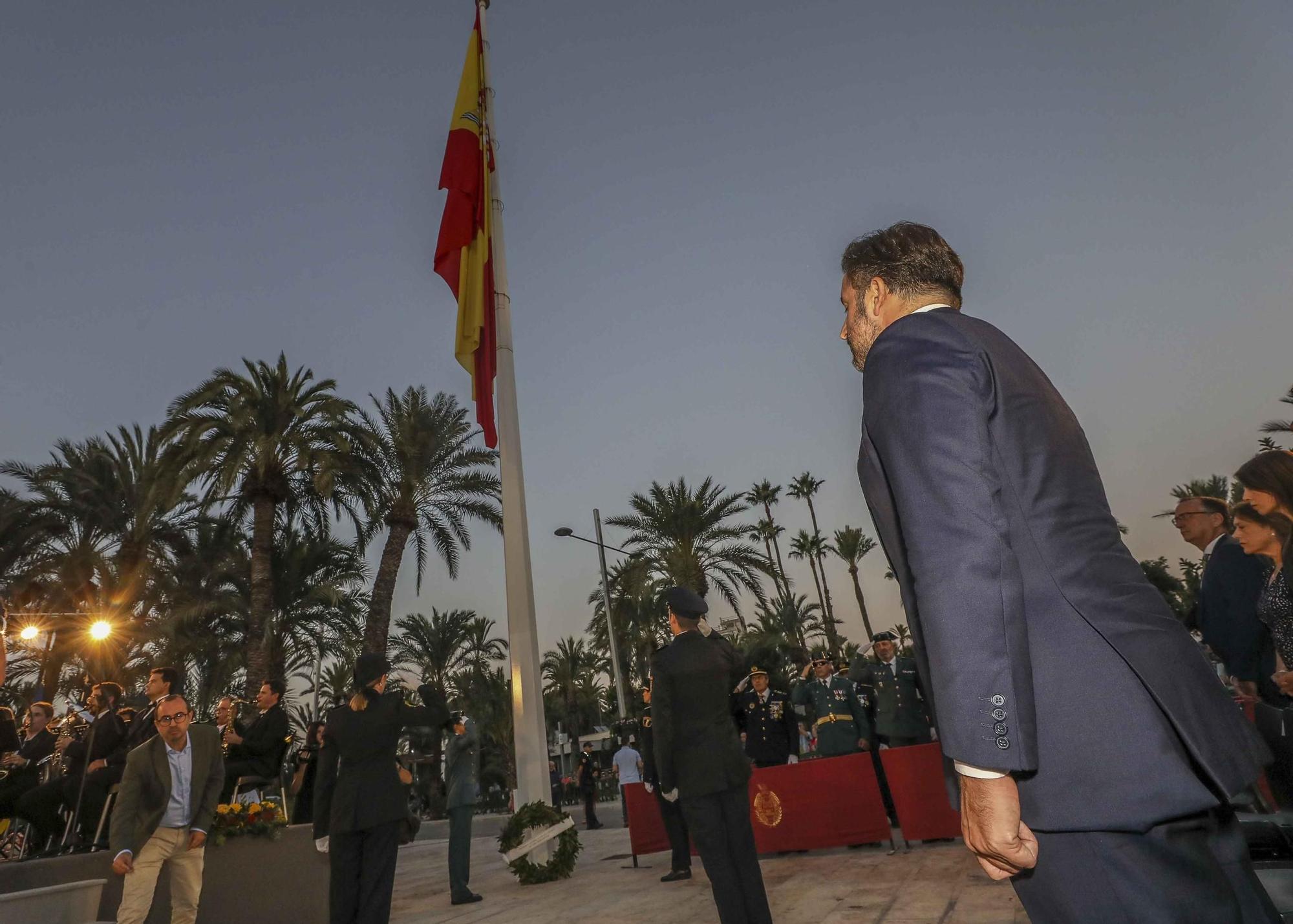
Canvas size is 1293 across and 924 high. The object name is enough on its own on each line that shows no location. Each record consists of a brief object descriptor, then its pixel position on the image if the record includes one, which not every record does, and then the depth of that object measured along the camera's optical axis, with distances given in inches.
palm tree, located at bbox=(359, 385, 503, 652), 771.4
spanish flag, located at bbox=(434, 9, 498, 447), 375.6
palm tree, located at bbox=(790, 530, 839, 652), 2049.7
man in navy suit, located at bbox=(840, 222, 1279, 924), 54.2
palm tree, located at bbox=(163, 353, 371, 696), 692.1
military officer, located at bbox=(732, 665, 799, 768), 366.0
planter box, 253.1
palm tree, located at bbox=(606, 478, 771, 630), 991.6
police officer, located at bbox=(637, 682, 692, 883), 279.6
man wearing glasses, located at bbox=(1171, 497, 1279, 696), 164.6
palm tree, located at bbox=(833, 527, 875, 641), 1927.9
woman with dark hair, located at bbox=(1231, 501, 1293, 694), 145.7
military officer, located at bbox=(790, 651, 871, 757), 372.5
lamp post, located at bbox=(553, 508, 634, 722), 878.4
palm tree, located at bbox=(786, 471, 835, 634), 2162.9
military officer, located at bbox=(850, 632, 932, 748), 348.2
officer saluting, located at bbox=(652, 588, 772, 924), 160.2
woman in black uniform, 188.7
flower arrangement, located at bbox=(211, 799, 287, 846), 269.3
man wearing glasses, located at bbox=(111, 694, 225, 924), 214.7
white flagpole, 323.6
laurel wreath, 310.2
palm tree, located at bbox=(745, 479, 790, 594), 1986.1
